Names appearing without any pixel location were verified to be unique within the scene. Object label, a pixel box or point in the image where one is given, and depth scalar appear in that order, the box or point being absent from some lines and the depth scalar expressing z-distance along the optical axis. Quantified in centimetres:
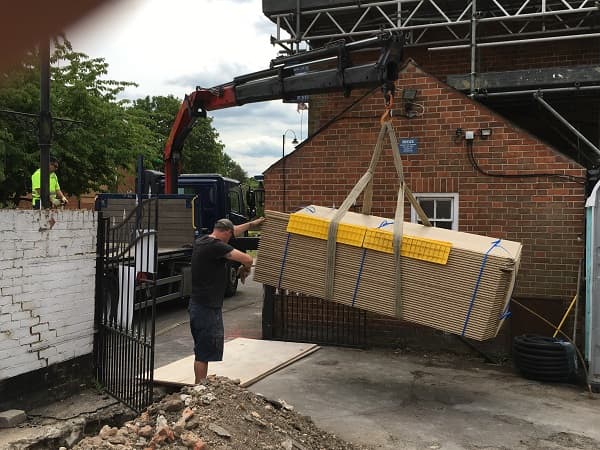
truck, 698
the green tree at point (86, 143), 1174
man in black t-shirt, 565
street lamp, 898
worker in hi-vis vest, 836
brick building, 752
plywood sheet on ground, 623
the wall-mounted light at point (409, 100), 812
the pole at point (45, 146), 560
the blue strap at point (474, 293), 516
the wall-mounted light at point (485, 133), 780
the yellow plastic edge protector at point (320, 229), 566
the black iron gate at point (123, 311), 538
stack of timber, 516
